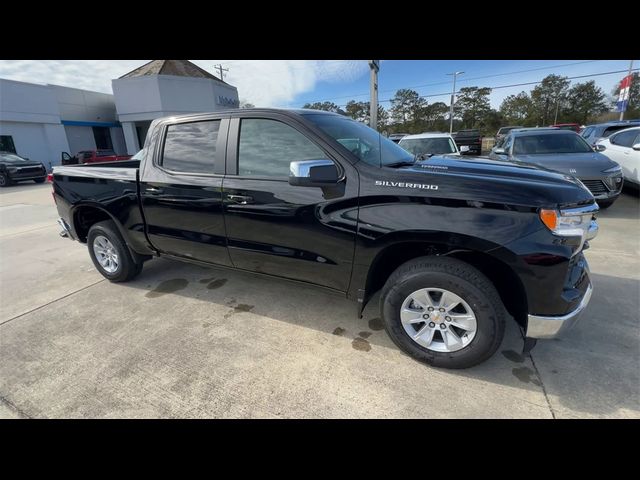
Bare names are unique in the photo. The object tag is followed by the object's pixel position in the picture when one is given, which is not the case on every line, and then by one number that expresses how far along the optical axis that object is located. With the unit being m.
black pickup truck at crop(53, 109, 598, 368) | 2.08
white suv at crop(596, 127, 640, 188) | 7.34
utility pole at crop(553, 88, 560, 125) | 48.68
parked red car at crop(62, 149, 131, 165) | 19.25
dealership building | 21.98
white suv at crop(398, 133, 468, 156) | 7.47
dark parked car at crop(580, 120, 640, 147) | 10.86
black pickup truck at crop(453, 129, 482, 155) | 18.62
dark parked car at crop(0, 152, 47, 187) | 15.41
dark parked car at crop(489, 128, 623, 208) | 6.08
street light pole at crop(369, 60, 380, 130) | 8.75
